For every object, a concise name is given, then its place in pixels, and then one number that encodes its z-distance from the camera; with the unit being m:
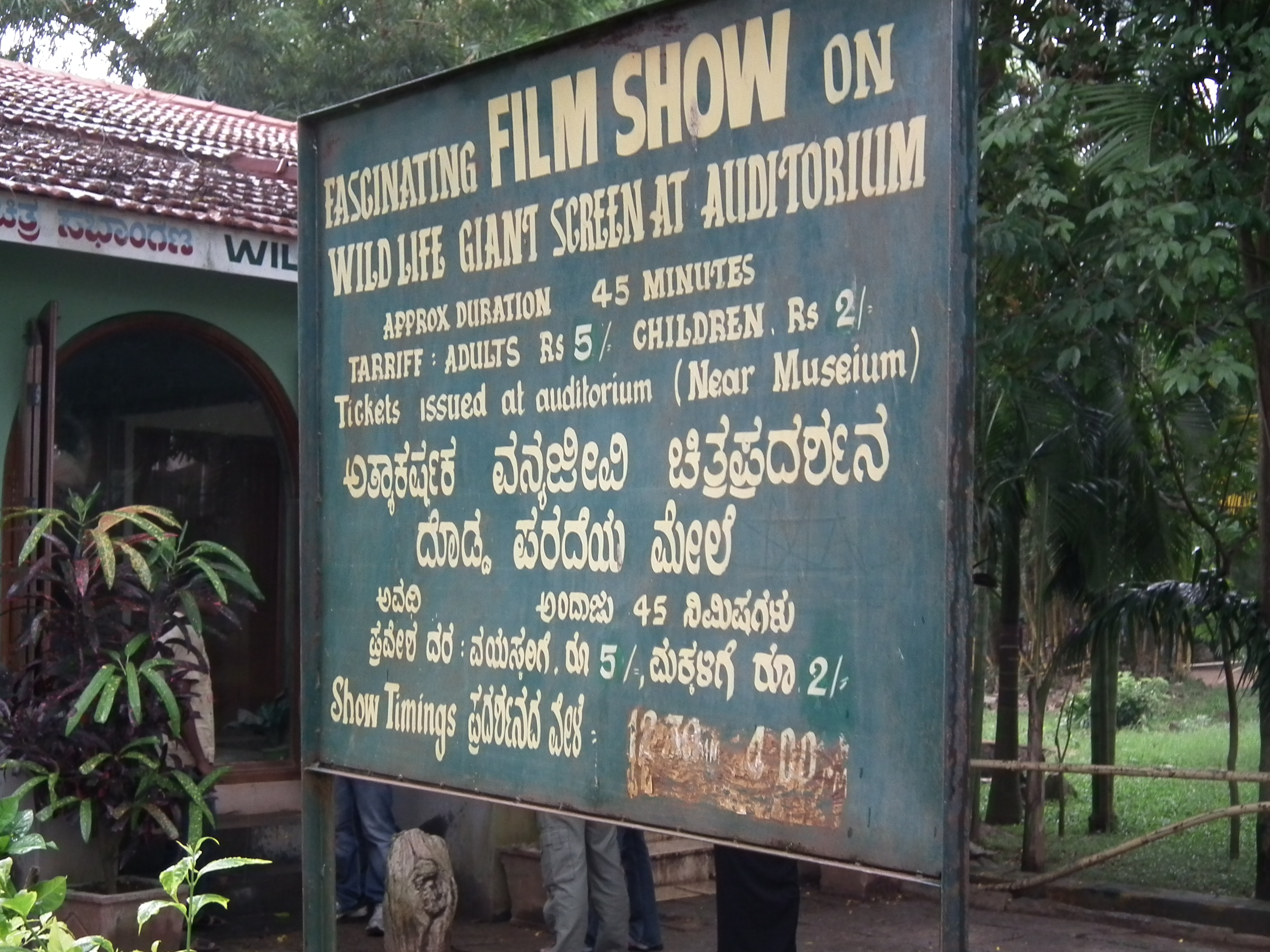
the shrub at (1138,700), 22.64
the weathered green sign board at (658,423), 2.72
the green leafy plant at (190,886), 2.62
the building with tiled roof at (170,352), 7.45
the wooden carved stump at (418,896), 6.99
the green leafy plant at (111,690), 6.79
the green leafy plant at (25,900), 2.80
